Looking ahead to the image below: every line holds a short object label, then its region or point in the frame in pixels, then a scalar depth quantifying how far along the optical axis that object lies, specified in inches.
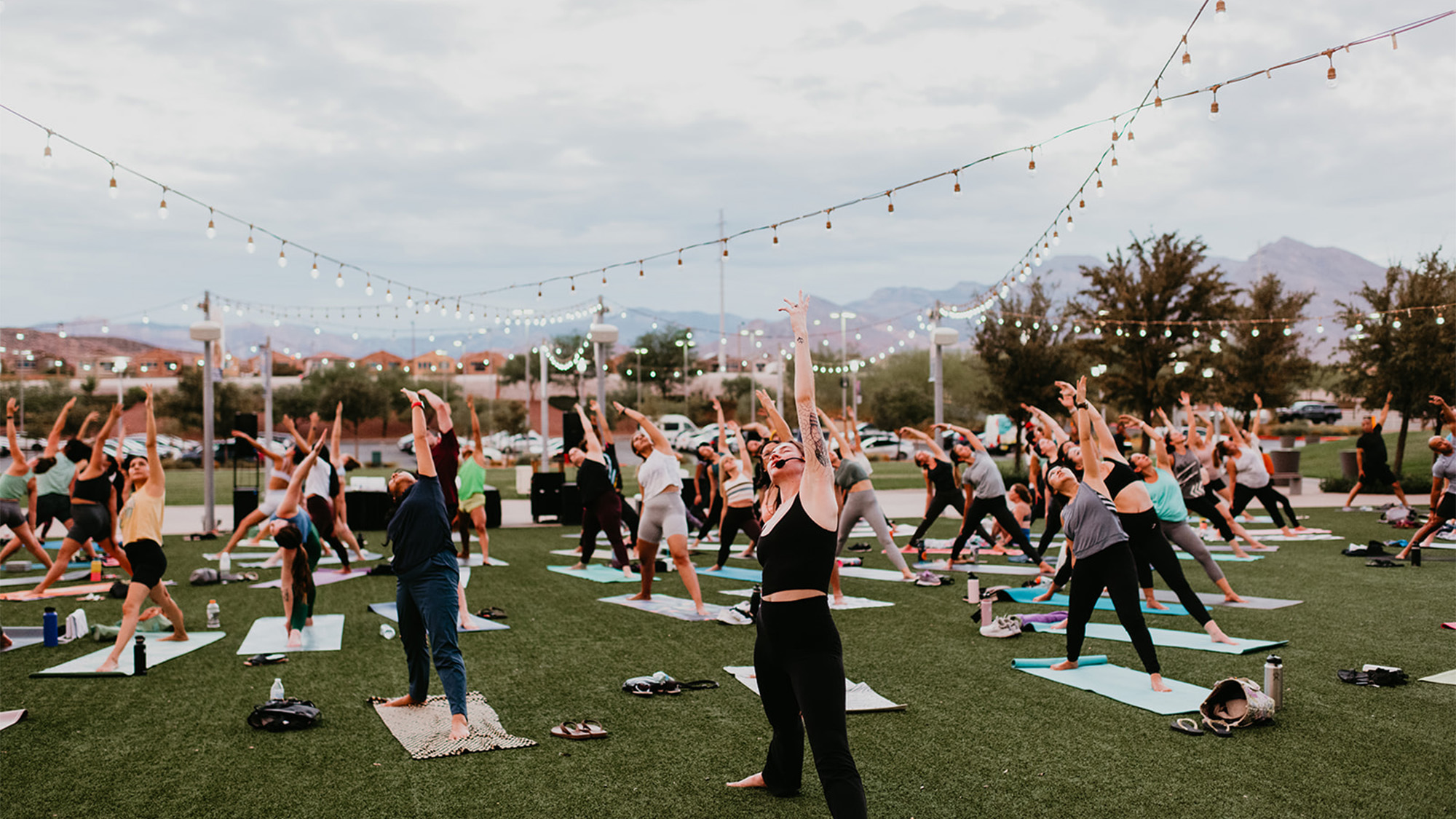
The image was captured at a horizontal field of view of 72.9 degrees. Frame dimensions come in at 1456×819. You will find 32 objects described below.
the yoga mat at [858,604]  381.7
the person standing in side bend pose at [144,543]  278.5
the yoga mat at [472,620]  344.8
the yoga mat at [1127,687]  237.9
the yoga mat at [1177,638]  294.4
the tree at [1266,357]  1253.1
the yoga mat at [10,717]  229.1
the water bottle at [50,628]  315.8
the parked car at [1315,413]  2251.5
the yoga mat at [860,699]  237.0
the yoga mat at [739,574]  467.8
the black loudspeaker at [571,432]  682.3
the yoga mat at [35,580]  461.2
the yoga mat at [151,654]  280.5
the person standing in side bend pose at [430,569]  219.3
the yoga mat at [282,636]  313.0
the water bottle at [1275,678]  227.9
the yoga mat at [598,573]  459.2
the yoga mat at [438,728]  209.9
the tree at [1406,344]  912.9
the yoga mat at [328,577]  448.2
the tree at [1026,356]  1170.6
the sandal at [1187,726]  215.0
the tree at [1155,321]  1033.5
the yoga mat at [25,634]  326.5
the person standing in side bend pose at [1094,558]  250.2
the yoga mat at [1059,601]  368.8
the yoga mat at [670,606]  365.1
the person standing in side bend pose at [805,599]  151.0
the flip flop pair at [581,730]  218.2
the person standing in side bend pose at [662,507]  357.7
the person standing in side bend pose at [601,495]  452.8
